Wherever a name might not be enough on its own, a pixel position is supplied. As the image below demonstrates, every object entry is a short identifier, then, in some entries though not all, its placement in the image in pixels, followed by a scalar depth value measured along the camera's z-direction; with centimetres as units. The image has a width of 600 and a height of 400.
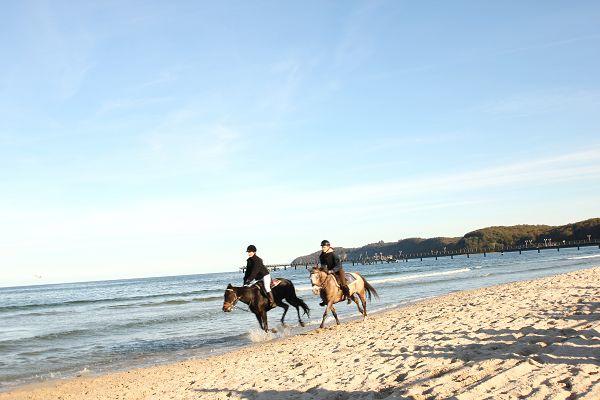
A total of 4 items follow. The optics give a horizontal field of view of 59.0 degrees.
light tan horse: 1476
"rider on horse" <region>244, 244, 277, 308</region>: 1552
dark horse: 1545
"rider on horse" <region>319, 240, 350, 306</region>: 1564
